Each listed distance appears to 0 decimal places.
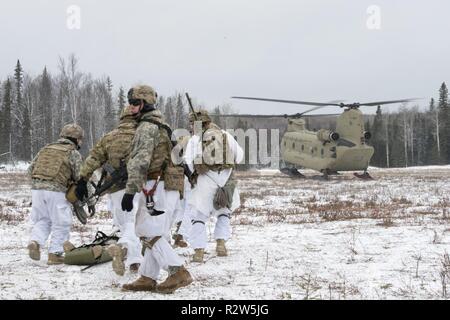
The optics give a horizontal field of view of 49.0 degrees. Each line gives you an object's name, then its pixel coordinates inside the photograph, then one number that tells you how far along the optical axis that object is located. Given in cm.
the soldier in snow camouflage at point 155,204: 479
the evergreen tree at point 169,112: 6644
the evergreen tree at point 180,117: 6418
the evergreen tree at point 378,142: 6694
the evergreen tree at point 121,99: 7000
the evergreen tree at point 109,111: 6328
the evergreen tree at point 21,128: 5659
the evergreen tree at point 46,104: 5970
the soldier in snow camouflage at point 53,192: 671
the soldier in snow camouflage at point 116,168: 530
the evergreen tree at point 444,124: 6394
